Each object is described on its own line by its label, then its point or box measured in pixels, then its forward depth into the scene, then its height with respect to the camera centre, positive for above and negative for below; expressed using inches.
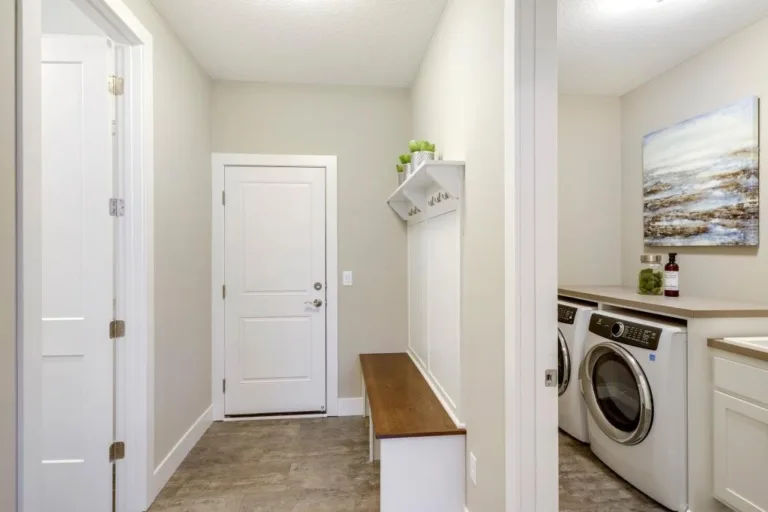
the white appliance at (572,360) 101.3 -26.0
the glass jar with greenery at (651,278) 100.4 -5.5
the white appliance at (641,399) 75.5 -28.7
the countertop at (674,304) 72.8 -9.4
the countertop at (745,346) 64.2 -14.6
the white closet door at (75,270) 77.1 -2.7
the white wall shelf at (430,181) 75.8 +15.8
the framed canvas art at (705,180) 95.2 +19.3
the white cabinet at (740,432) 64.7 -28.4
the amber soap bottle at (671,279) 93.2 -5.2
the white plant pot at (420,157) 90.3 +21.7
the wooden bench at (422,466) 75.0 -38.0
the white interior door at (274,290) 127.7 -10.6
